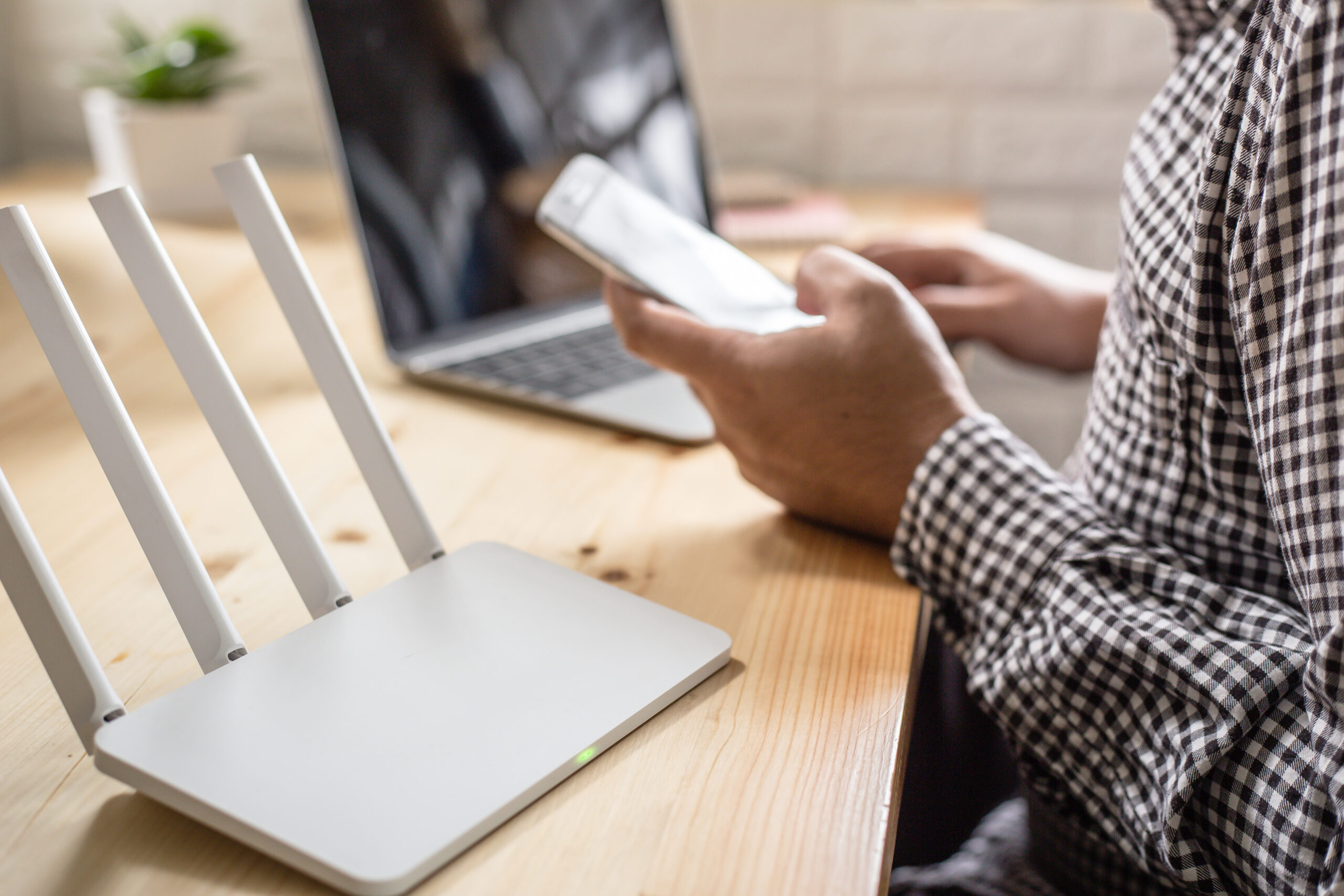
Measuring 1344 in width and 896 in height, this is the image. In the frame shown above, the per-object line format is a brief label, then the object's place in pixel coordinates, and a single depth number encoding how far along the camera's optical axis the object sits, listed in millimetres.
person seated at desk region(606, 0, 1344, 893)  357
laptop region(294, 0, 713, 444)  687
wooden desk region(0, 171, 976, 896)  307
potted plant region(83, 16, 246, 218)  1047
